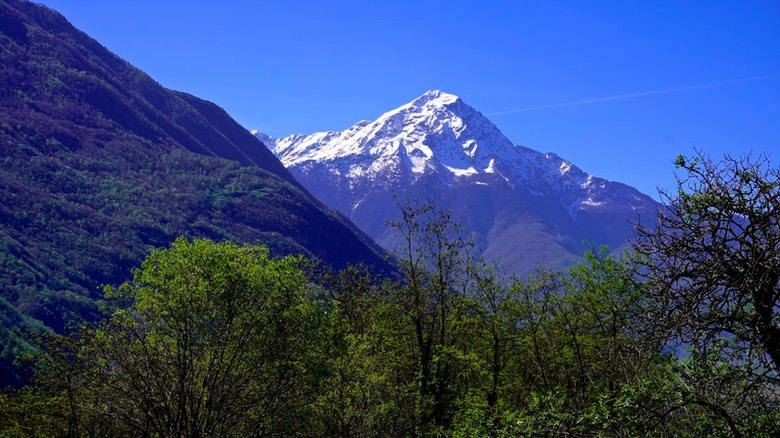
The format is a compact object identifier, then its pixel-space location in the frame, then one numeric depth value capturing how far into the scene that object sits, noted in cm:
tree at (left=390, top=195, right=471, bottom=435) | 4122
